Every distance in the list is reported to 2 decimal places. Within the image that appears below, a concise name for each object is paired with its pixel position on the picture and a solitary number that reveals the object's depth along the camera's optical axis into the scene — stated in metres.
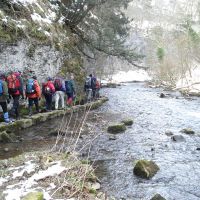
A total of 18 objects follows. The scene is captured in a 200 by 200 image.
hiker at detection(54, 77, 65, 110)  11.29
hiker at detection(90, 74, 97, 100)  13.69
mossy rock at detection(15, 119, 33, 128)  9.09
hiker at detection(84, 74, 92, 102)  13.58
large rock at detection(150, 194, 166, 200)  4.89
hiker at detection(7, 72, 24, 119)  9.32
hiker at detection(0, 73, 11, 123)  8.63
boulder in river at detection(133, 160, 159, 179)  5.95
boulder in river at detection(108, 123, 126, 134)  9.13
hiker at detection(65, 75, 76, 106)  11.89
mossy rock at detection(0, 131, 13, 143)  7.87
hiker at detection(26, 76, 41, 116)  9.87
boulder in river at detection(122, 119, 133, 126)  10.18
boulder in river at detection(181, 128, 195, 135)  9.21
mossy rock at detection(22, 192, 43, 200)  4.17
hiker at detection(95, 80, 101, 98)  14.12
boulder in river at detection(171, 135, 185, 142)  8.44
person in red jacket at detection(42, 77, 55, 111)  10.69
